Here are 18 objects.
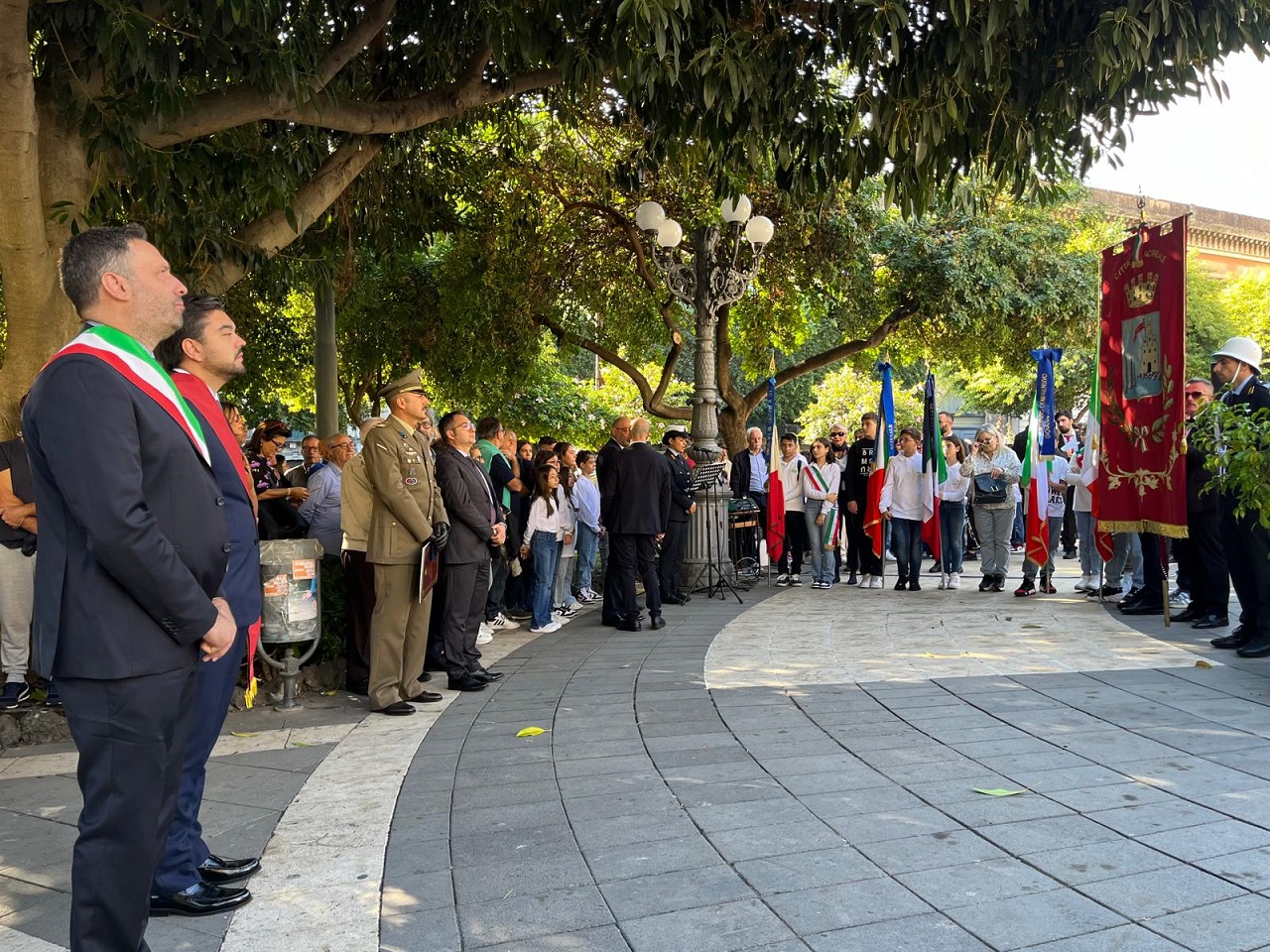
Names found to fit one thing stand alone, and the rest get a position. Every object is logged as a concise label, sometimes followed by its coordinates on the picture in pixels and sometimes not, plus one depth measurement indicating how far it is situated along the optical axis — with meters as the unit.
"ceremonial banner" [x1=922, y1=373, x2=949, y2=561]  12.64
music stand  12.39
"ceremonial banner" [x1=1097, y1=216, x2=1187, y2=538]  8.88
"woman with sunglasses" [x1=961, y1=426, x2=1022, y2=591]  11.98
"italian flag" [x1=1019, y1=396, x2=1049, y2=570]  11.63
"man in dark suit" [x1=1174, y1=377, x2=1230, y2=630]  9.12
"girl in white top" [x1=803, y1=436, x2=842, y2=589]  13.30
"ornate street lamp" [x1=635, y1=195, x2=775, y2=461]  13.09
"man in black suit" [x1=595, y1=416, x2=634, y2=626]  10.30
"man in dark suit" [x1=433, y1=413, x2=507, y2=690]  7.47
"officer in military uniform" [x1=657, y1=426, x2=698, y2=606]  11.93
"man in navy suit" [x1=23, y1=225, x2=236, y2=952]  2.86
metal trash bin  6.61
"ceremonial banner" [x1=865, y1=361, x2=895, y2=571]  13.12
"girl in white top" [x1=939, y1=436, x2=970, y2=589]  12.60
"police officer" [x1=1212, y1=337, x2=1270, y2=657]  7.96
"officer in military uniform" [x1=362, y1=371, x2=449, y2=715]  6.71
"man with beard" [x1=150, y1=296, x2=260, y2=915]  3.75
